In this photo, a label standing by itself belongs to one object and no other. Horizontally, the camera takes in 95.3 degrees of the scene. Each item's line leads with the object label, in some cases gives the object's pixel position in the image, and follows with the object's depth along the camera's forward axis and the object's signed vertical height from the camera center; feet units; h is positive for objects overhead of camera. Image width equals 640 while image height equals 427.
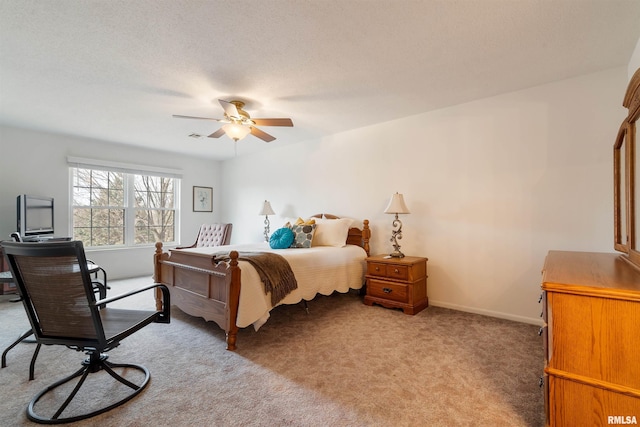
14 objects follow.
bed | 7.96 -2.03
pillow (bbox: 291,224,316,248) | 12.93 -0.91
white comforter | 8.11 -2.13
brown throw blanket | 8.54 -1.76
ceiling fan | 9.87 +3.23
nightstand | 10.72 -2.60
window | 16.19 +0.44
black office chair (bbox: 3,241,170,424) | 5.01 -1.71
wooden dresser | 3.69 -1.79
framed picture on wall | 20.63 +1.12
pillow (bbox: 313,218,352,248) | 13.25 -0.83
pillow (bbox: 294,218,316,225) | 13.96 -0.34
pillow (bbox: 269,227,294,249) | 12.79 -1.07
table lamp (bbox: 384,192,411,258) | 11.51 +0.20
